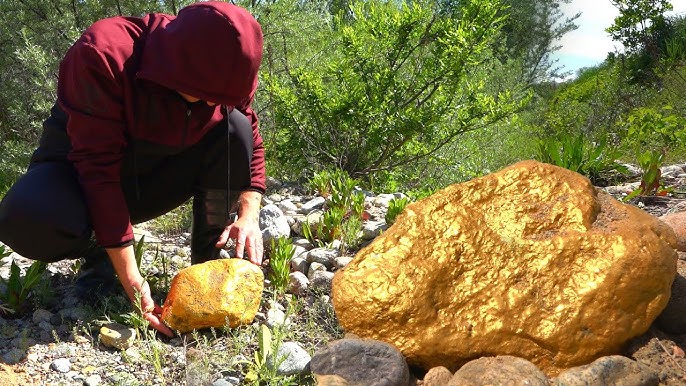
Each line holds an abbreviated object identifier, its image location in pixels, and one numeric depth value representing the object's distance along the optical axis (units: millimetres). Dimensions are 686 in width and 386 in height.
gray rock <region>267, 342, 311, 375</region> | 2349
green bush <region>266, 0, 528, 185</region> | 4902
